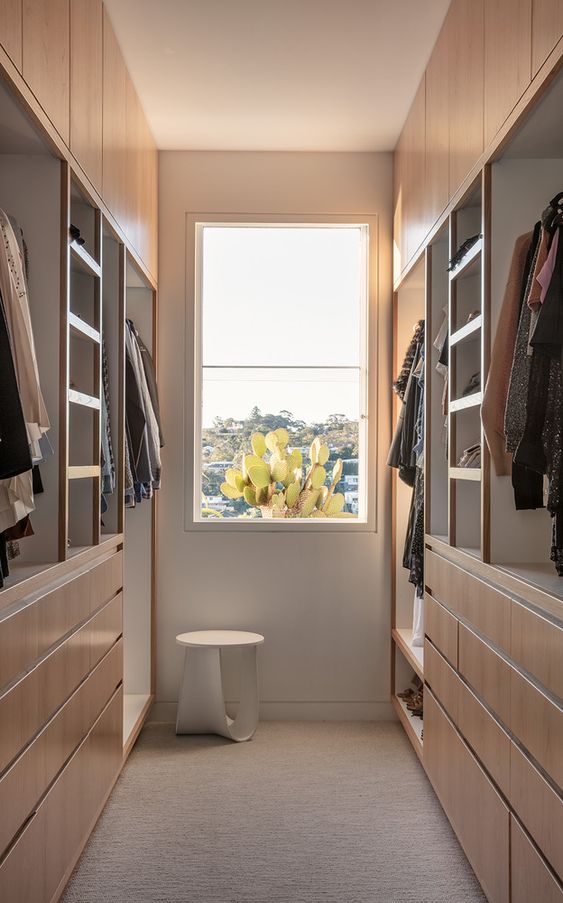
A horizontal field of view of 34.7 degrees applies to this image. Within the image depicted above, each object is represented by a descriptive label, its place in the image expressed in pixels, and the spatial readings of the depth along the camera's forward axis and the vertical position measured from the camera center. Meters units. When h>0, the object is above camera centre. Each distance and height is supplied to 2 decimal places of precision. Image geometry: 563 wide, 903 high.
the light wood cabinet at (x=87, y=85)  2.54 +1.14
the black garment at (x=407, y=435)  3.81 +0.15
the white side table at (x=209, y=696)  4.02 -1.03
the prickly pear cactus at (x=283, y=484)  4.55 -0.08
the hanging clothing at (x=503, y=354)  2.33 +0.30
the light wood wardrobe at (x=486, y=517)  1.92 -0.15
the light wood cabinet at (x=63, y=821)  1.99 -0.93
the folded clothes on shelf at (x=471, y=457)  2.88 +0.04
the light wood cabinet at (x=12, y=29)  1.82 +0.91
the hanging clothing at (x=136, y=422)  3.73 +0.19
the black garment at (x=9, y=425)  1.84 +0.08
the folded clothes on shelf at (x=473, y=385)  2.99 +0.28
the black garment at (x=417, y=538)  3.47 -0.27
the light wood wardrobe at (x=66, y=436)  2.00 +0.10
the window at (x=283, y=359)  4.59 +0.56
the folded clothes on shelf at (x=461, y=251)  2.67 +0.66
